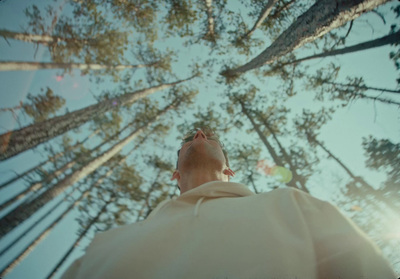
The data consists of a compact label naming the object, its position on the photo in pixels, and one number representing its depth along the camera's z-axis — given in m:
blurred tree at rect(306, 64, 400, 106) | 7.82
